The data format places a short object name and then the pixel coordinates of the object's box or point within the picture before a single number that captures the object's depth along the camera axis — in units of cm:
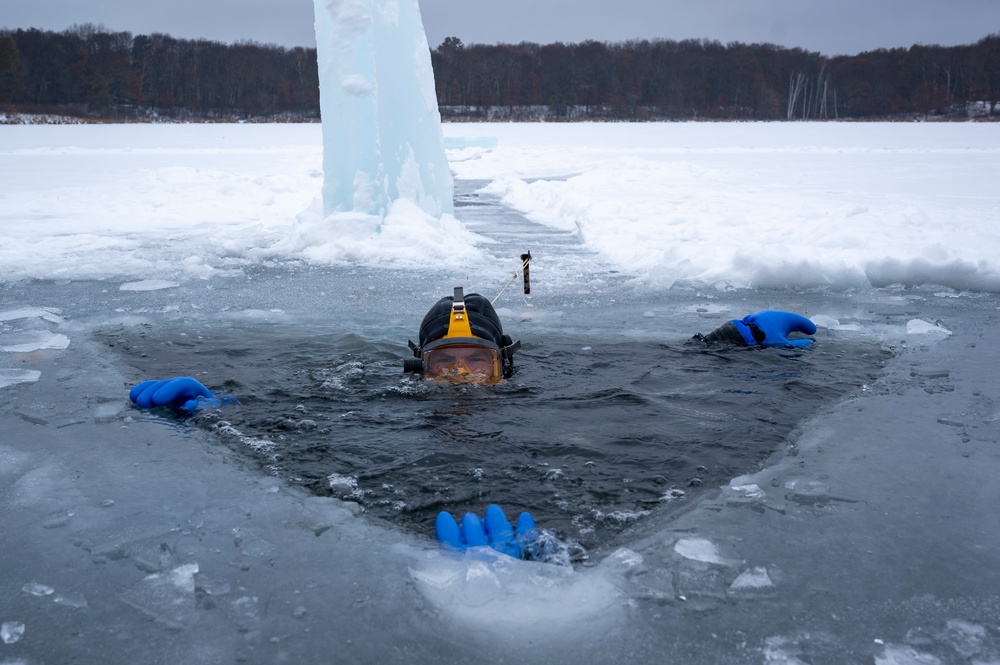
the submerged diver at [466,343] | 430
